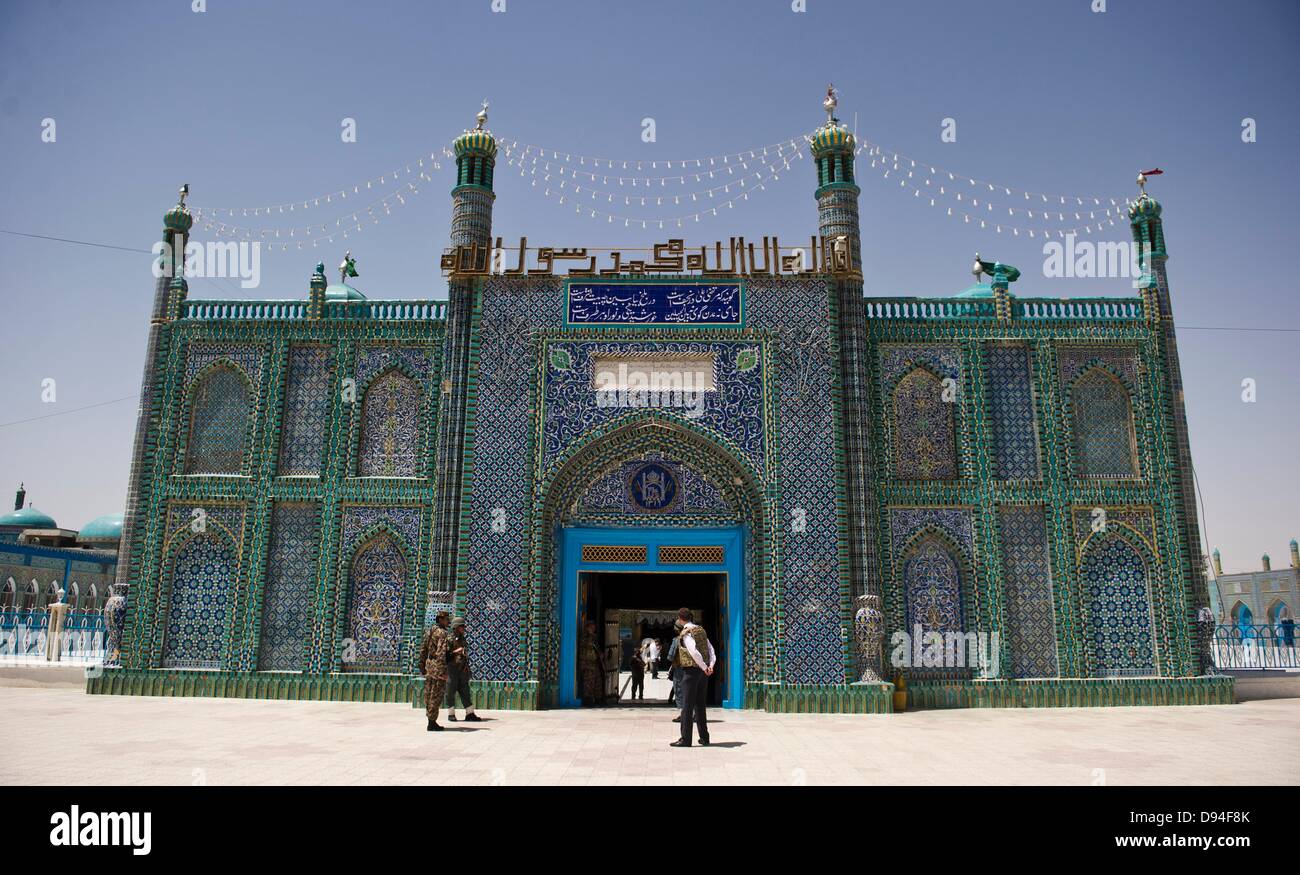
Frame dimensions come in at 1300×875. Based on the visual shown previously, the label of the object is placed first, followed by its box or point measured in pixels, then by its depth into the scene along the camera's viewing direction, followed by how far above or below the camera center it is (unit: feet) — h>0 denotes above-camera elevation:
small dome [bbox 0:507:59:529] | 146.51 +14.92
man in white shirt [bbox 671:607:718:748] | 34.01 -2.72
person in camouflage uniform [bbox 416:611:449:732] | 38.88 -2.89
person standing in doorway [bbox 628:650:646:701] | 57.31 -4.59
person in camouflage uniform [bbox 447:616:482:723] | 40.93 -3.32
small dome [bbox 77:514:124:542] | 146.10 +13.16
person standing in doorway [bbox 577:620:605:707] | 51.88 -3.90
